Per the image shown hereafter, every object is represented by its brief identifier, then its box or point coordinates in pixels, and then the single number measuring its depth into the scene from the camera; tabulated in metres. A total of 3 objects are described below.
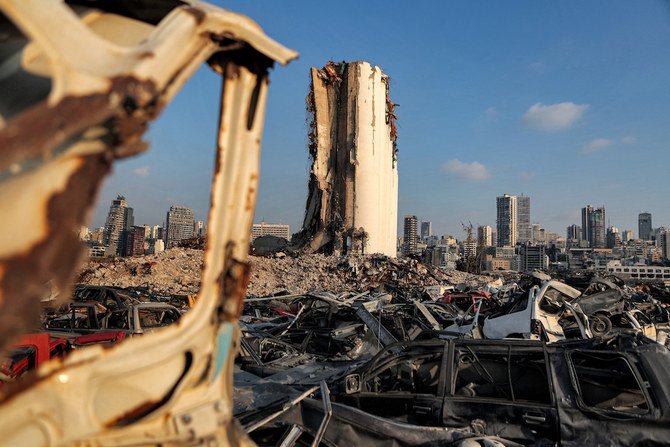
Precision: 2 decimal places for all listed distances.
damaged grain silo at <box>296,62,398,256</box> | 34.88
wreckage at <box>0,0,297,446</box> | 1.18
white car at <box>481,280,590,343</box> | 8.07
